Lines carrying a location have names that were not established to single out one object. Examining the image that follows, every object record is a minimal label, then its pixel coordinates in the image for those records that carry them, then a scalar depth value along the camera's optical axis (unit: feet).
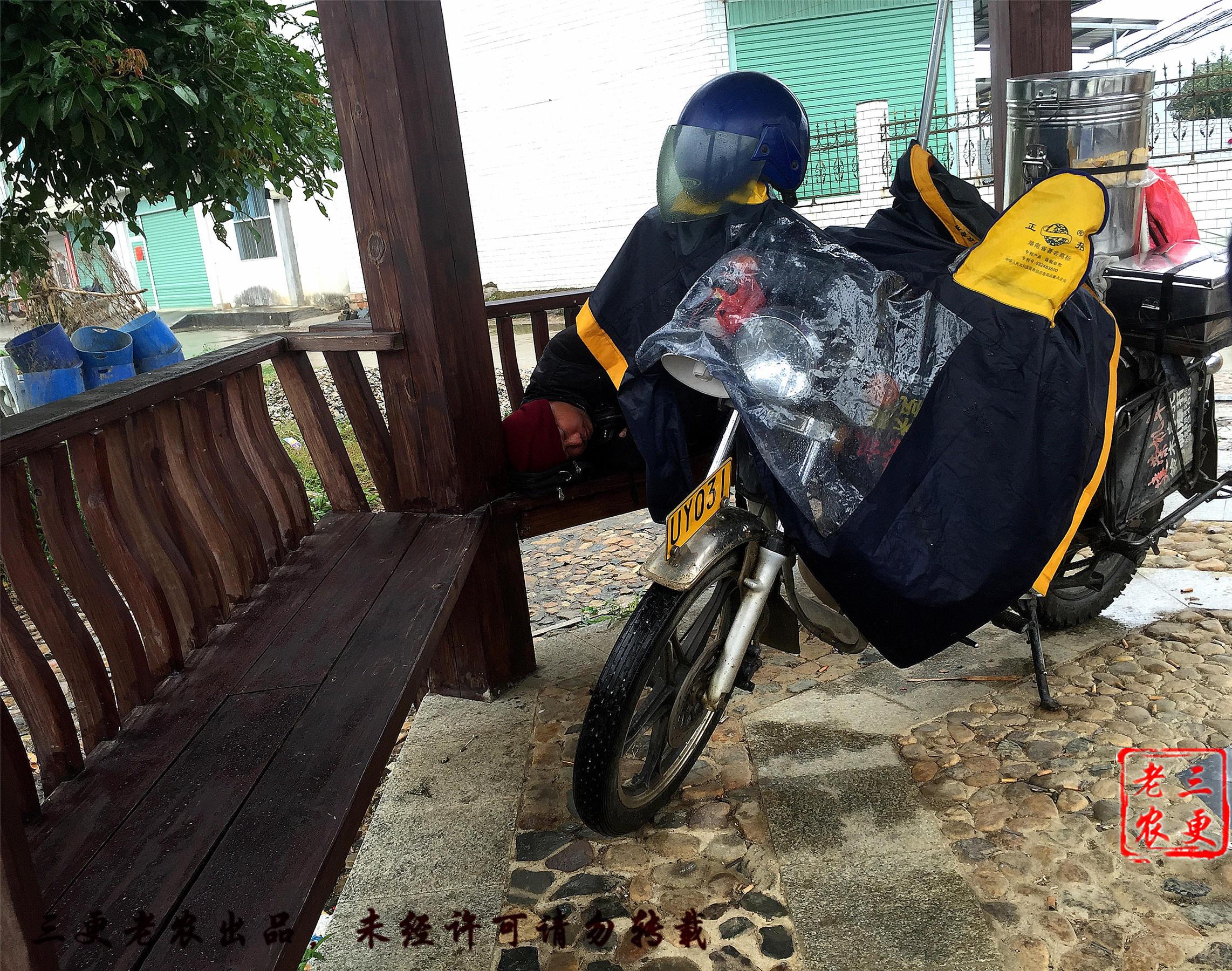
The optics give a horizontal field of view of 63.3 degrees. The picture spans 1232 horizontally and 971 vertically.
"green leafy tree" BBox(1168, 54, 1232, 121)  35.27
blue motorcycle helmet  8.02
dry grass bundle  23.76
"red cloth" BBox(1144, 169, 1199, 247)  10.46
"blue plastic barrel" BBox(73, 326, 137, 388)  19.51
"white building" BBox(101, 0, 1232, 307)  40.65
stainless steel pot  9.89
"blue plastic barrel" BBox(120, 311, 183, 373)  20.54
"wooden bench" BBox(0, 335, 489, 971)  4.99
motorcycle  7.29
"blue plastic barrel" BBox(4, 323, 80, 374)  18.26
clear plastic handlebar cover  7.20
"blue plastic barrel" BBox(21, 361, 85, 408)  18.06
